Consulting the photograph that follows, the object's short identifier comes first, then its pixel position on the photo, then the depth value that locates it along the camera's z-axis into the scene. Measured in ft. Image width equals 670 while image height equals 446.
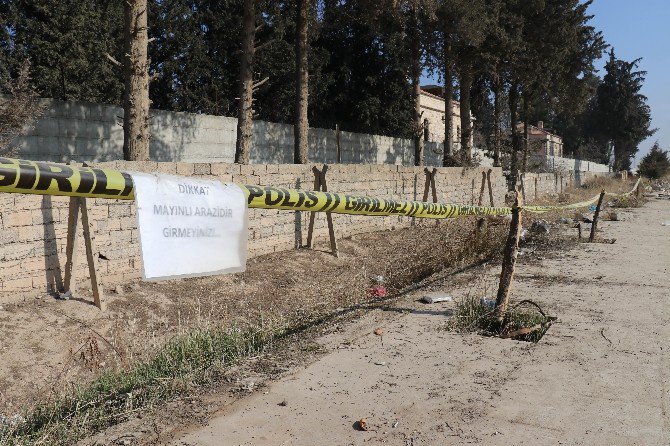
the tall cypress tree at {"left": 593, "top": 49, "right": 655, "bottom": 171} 242.17
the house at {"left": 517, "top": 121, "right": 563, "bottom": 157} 279.59
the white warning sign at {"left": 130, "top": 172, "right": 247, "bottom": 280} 11.05
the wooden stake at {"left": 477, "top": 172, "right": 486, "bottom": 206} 67.77
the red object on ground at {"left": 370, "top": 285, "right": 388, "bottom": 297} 28.17
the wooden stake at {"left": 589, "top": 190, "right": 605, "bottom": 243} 42.12
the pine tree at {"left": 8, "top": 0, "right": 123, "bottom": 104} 69.05
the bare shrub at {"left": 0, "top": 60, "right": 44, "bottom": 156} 38.88
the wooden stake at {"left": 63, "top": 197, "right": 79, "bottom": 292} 25.40
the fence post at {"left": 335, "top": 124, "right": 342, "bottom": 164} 76.43
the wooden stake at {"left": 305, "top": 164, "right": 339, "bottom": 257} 40.50
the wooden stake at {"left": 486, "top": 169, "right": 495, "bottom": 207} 70.78
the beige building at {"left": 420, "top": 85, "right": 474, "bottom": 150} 157.77
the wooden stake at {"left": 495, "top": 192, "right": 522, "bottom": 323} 17.58
